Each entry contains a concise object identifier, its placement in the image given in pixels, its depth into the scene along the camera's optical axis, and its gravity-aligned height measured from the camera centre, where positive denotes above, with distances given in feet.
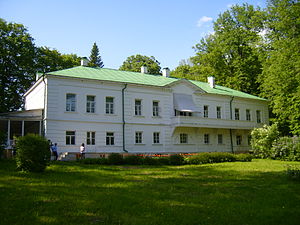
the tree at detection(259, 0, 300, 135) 106.73 +28.20
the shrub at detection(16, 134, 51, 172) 46.93 -1.50
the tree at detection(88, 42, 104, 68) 235.15 +69.53
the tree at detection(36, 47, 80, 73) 141.28 +41.08
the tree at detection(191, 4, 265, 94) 144.15 +45.53
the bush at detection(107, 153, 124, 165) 71.20 -3.89
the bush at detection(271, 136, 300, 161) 88.07 -2.66
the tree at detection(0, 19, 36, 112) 129.49 +36.40
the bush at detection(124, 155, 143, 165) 71.61 -4.17
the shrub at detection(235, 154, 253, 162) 81.66 -4.67
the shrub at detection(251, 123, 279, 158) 99.04 +0.21
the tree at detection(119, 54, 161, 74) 187.32 +51.70
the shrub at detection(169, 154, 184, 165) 72.38 -4.24
